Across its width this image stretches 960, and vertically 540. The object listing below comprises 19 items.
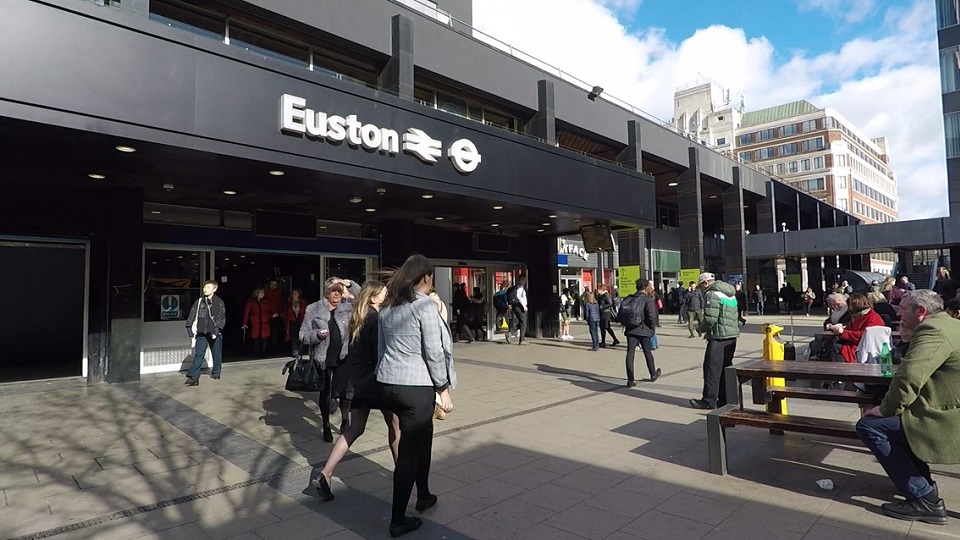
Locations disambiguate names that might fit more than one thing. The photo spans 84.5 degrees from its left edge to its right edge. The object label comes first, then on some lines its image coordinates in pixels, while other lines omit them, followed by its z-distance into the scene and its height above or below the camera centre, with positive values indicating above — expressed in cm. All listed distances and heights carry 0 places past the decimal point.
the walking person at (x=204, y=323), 867 -43
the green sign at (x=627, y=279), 1659 +38
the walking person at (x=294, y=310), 1195 -33
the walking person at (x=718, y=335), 633 -55
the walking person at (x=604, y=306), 1362 -39
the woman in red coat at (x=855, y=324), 554 -38
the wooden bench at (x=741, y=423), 399 -105
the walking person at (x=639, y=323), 832 -51
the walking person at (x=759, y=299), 2827 -53
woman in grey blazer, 332 -48
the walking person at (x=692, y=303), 1589 -40
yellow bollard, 618 -68
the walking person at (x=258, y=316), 1204 -46
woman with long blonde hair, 379 -71
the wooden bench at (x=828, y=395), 450 -94
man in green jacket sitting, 322 -84
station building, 600 +188
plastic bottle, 406 -62
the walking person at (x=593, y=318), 1324 -67
